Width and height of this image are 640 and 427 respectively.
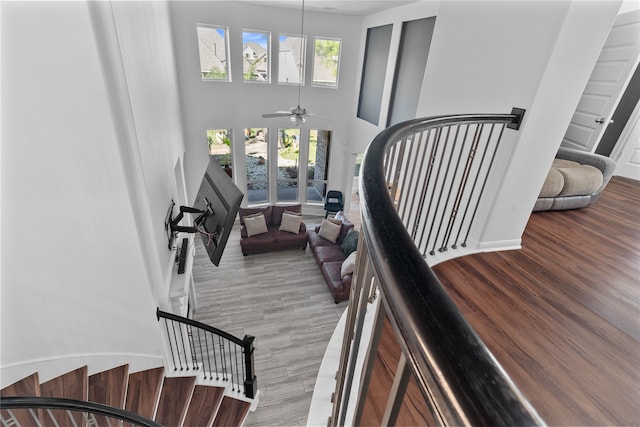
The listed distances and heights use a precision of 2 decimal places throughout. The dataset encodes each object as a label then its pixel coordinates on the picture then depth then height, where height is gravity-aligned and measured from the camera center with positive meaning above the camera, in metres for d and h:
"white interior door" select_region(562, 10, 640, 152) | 4.21 +0.05
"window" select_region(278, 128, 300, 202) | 8.63 -2.70
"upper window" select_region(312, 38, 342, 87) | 7.80 -0.01
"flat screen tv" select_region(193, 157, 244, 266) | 3.33 -1.63
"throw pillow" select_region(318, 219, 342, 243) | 7.41 -3.58
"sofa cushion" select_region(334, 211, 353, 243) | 7.43 -3.56
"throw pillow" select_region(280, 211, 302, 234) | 7.66 -3.60
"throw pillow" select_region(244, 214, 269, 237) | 7.34 -3.58
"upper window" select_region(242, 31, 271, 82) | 7.34 -0.02
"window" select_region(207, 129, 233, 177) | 7.91 -2.14
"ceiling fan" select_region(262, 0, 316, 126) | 5.39 -0.87
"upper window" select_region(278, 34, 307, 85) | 7.58 -0.01
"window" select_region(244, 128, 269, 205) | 8.38 -2.74
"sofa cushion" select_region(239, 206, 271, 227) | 7.85 -3.54
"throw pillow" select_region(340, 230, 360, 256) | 6.89 -3.59
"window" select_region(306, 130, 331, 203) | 8.86 -2.75
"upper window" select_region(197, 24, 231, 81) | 6.96 -0.01
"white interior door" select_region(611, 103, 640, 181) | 4.64 -0.86
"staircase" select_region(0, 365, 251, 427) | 2.54 -3.18
